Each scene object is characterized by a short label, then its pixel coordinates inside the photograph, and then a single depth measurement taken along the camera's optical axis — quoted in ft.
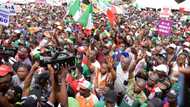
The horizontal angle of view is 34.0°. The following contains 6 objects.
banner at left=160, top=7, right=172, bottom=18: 42.31
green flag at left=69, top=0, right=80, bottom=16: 28.06
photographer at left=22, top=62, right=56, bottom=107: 9.47
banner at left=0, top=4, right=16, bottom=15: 23.72
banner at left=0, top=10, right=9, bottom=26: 22.49
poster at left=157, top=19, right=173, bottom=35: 34.36
